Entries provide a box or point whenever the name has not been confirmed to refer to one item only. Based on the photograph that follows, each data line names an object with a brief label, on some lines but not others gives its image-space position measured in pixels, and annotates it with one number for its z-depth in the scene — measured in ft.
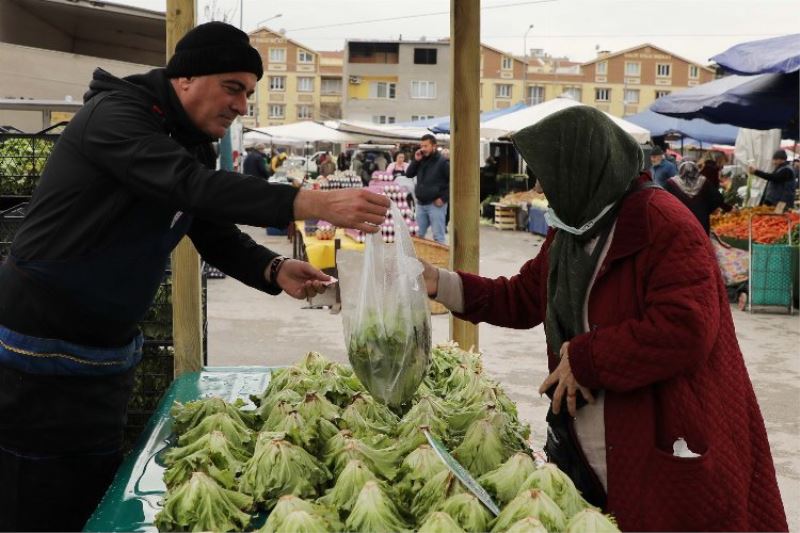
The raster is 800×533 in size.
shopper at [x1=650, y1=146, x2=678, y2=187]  60.06
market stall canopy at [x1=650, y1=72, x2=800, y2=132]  37.93
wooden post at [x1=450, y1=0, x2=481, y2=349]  13.88
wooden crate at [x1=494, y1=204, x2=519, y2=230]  80.53
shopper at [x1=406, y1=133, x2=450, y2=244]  49.78
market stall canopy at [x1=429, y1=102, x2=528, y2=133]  76.18
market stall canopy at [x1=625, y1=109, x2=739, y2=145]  74.69
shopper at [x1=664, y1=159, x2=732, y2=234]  42.01
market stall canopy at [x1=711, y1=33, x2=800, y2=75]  33.35
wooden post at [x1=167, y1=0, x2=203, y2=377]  14.37
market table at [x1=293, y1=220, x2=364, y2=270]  37.55
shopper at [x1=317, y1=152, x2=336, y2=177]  73.41
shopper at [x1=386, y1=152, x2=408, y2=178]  65.87
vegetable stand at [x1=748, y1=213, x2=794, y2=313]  38.47
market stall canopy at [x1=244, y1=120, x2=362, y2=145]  96.09
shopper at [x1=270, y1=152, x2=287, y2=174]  107.24
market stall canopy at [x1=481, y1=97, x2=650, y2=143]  63.41
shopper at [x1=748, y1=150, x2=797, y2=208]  53.42
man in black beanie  8.97
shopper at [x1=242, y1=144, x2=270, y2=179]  64.54
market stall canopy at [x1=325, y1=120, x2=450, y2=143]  88.79
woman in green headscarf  7.97
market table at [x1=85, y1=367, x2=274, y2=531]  8.14
